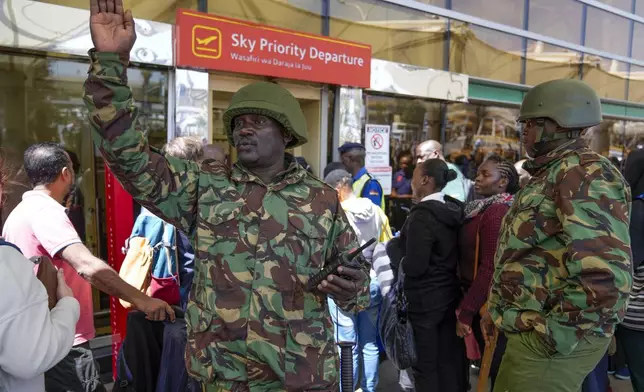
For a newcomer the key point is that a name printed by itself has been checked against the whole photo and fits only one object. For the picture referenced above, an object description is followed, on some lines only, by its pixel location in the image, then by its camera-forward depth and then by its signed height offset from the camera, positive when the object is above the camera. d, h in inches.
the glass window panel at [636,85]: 458.6 +73.0
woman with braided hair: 115.6 -20.9
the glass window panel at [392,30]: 270.1 +76.2
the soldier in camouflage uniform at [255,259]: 67.0 -15.7
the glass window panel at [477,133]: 330.0 +16.9
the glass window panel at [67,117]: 184.9 +13.6
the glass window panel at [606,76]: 413.1 +75.0
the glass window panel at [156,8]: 200.1 +61.9
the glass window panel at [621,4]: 423.8 +142.0
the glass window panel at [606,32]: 408.2 +114.4
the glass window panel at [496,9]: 322.7 +104.6
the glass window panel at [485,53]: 320.5 +73.5
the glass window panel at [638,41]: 458.6 +115.9
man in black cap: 198.5 -8.9
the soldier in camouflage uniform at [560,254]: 74.4 -16.2
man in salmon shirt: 90.9 -18.9
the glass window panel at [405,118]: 289.1 +23.5
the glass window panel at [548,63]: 364.2 +76.7
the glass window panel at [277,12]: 227.6 +71.7
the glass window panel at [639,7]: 452.2 +146.7
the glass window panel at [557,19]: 363.6 +111.6
